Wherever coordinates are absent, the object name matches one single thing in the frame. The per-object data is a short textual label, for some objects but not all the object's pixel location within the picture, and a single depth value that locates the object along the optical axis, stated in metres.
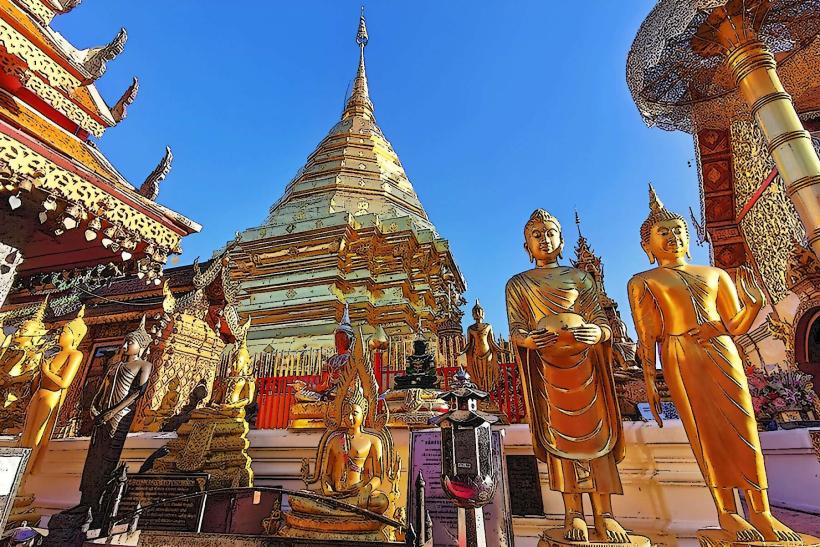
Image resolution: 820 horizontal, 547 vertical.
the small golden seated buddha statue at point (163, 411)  7.21
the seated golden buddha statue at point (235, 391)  4.45
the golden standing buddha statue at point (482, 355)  5.19
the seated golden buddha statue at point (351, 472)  2.99
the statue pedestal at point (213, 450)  3.97
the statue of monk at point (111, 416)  3.54
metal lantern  2.24
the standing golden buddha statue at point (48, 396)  4.69
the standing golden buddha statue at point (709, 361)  2.18
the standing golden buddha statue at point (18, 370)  7.95
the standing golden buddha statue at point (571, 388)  2.37
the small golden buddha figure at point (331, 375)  4.70
